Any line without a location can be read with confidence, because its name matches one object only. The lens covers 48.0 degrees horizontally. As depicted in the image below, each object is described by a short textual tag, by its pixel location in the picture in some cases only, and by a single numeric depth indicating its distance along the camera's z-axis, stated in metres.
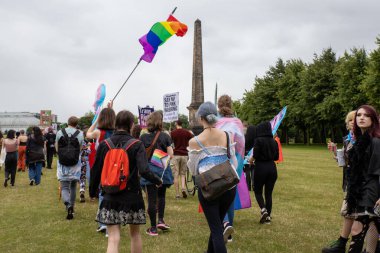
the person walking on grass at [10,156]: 14.16
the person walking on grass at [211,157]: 4.68
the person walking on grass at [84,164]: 11.28
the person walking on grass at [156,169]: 7.14
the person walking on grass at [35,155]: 14.54
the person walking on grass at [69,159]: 8.41
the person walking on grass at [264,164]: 7.78
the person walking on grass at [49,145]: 20.92
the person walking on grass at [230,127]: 6.03
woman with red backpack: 4.61
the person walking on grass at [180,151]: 11.71
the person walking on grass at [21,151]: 18.02
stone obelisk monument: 36.41
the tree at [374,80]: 37.94
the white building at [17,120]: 157.38
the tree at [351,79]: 46.00
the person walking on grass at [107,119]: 5.88
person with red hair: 4.77
